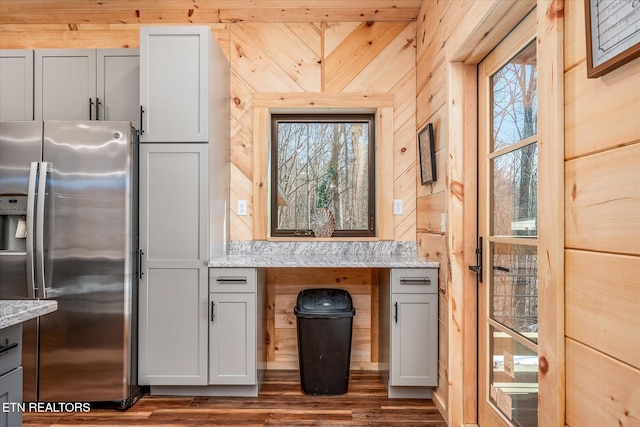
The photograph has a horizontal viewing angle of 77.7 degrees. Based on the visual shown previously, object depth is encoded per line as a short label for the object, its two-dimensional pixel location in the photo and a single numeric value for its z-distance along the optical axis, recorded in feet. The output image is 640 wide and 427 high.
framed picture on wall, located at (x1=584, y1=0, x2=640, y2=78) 2.89
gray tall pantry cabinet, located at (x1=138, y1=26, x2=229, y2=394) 8.60
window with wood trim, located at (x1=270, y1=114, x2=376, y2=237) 10.90
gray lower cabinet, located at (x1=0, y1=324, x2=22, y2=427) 4.04
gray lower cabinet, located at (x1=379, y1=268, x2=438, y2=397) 8.48
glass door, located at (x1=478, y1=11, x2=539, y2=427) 5.45
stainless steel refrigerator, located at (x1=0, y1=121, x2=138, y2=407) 7.98
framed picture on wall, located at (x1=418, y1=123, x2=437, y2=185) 8.57
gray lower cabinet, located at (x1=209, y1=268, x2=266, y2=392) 8.61
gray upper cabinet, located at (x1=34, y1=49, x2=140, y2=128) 9.54
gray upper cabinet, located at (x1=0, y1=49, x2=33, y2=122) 9.64
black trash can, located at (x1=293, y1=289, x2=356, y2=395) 8.82
